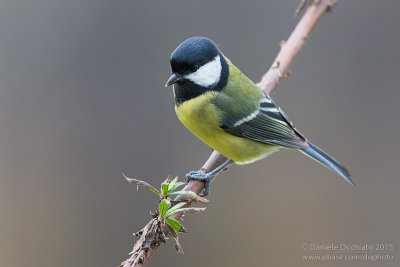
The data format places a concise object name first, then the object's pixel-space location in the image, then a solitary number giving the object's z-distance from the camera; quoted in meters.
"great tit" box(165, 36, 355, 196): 5.07
